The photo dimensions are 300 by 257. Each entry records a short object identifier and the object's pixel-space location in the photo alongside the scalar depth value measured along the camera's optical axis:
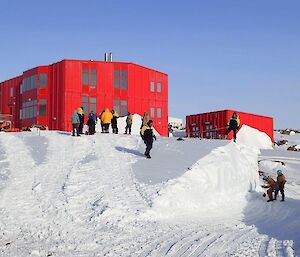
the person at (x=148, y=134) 16.16
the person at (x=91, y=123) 22.38
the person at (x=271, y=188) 14.26
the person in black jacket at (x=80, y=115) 21.38
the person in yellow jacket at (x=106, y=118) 22.97
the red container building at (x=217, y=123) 36.41
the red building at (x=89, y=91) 34.41
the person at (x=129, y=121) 24.20
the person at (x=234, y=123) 20.96
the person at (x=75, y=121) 21.12
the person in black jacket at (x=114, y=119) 23.81
